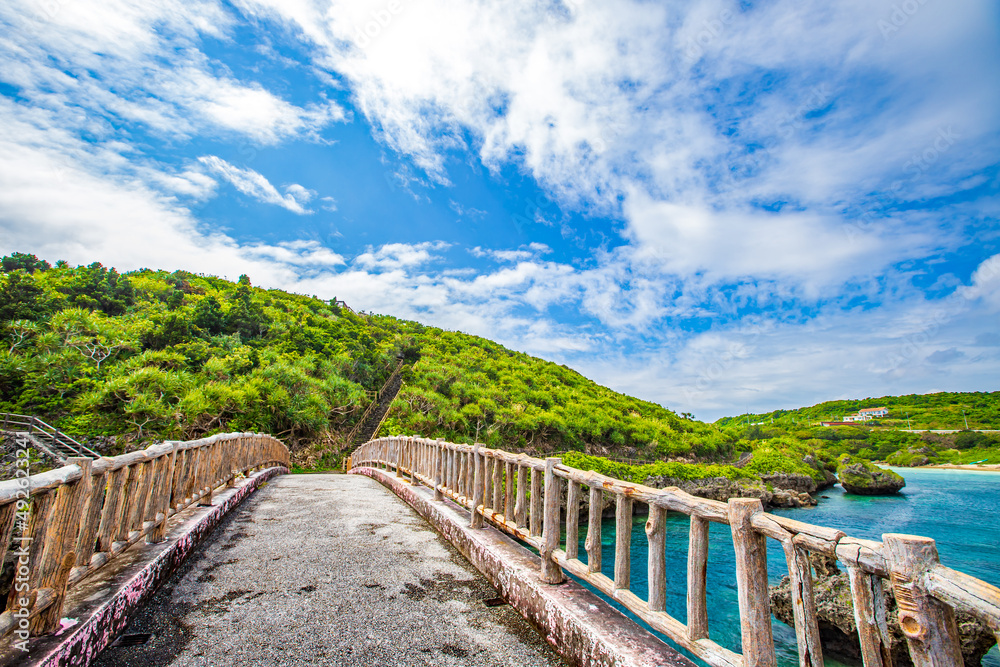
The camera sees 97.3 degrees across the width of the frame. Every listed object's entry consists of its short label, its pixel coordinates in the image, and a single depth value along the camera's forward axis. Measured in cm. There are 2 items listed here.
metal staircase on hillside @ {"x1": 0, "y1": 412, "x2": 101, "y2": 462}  1647
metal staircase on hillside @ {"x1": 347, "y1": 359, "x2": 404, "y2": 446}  2883
